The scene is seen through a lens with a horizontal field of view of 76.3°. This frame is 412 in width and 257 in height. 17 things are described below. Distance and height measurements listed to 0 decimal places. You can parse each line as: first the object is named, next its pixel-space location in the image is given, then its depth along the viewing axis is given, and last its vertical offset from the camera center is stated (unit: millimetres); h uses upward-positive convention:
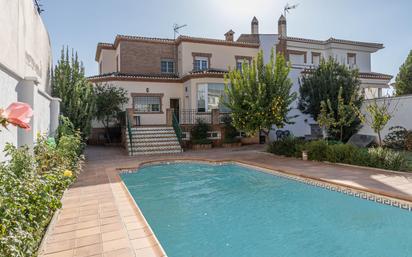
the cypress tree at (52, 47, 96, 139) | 13203 +2017
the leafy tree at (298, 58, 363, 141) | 16906 +2653
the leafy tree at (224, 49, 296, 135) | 14109 +1843
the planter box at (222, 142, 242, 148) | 19156 -1157
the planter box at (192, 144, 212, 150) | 18188 -1213
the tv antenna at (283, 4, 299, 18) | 27594 +12771
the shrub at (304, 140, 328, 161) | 12484 -1052
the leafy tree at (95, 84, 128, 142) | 19578 +2154
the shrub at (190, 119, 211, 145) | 18594 -180
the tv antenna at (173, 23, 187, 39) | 27094 +10508
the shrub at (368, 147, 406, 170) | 10000 -1248
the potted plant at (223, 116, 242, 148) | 19273 -437
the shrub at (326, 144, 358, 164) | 11550 -1121
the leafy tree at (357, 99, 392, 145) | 11677 +459
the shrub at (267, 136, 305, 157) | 13896 -1020
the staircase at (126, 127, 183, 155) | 16219 -738
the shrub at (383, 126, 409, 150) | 14661 -613
